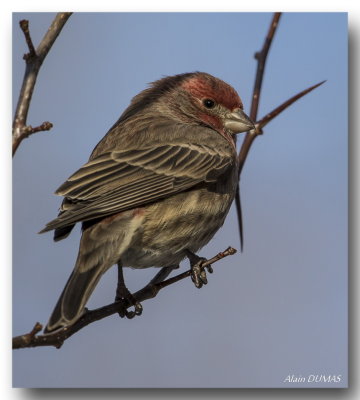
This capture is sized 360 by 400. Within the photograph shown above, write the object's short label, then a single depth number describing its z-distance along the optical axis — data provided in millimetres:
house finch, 7891
